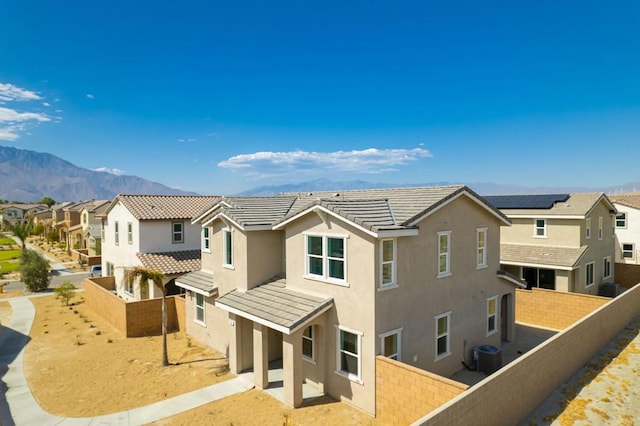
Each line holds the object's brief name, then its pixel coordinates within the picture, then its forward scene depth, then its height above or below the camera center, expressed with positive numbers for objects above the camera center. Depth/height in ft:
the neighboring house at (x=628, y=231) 115.14 -9.36
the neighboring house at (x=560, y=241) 78.48 -9.10
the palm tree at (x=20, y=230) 136.09 -9.38
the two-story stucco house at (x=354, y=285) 40.19 -10.39
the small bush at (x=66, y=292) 85.83 -20.51
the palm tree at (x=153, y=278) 52.65 -10.43
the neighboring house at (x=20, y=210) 314.20 -4.86
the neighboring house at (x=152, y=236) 79.46 -7.34
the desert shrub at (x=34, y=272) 99.71 -17.91
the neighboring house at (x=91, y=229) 147.74 -10.33
